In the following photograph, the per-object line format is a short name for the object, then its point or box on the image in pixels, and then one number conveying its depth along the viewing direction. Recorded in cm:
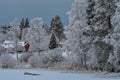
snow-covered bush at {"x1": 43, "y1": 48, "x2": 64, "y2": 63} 6581
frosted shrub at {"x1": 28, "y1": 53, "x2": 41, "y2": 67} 6562
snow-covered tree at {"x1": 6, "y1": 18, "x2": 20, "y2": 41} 9538
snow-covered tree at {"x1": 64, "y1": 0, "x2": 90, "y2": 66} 5500
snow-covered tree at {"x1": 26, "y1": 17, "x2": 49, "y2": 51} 8606
